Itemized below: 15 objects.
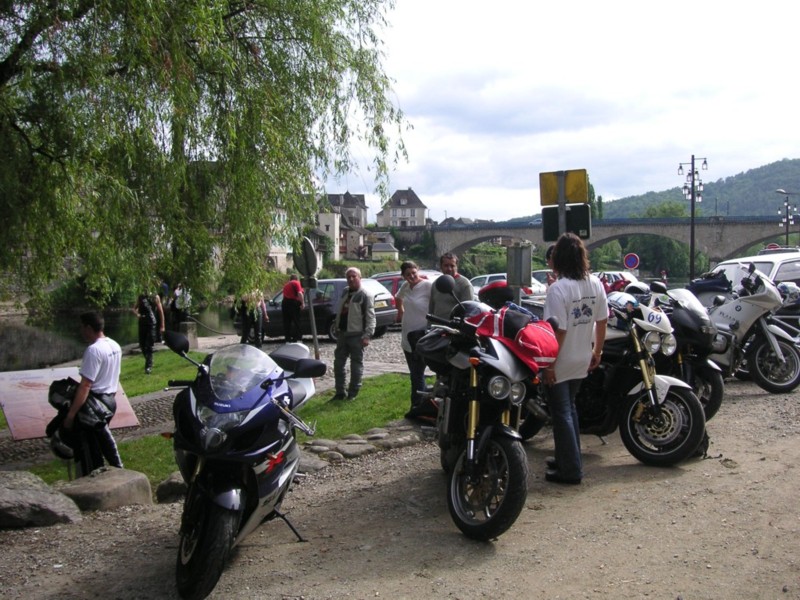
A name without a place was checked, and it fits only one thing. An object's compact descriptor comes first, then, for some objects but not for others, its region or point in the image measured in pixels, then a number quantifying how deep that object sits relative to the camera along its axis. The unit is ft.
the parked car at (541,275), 102.06
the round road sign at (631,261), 118.01
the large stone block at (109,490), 19.97
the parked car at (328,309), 69.41
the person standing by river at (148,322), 51.62
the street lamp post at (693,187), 137.69
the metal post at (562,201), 32.35
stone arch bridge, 267.59
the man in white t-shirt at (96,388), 23.95
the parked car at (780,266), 60.18
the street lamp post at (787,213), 177.47
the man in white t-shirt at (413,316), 29.43
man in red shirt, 63.54
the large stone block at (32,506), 18.28
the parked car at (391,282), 82.65
